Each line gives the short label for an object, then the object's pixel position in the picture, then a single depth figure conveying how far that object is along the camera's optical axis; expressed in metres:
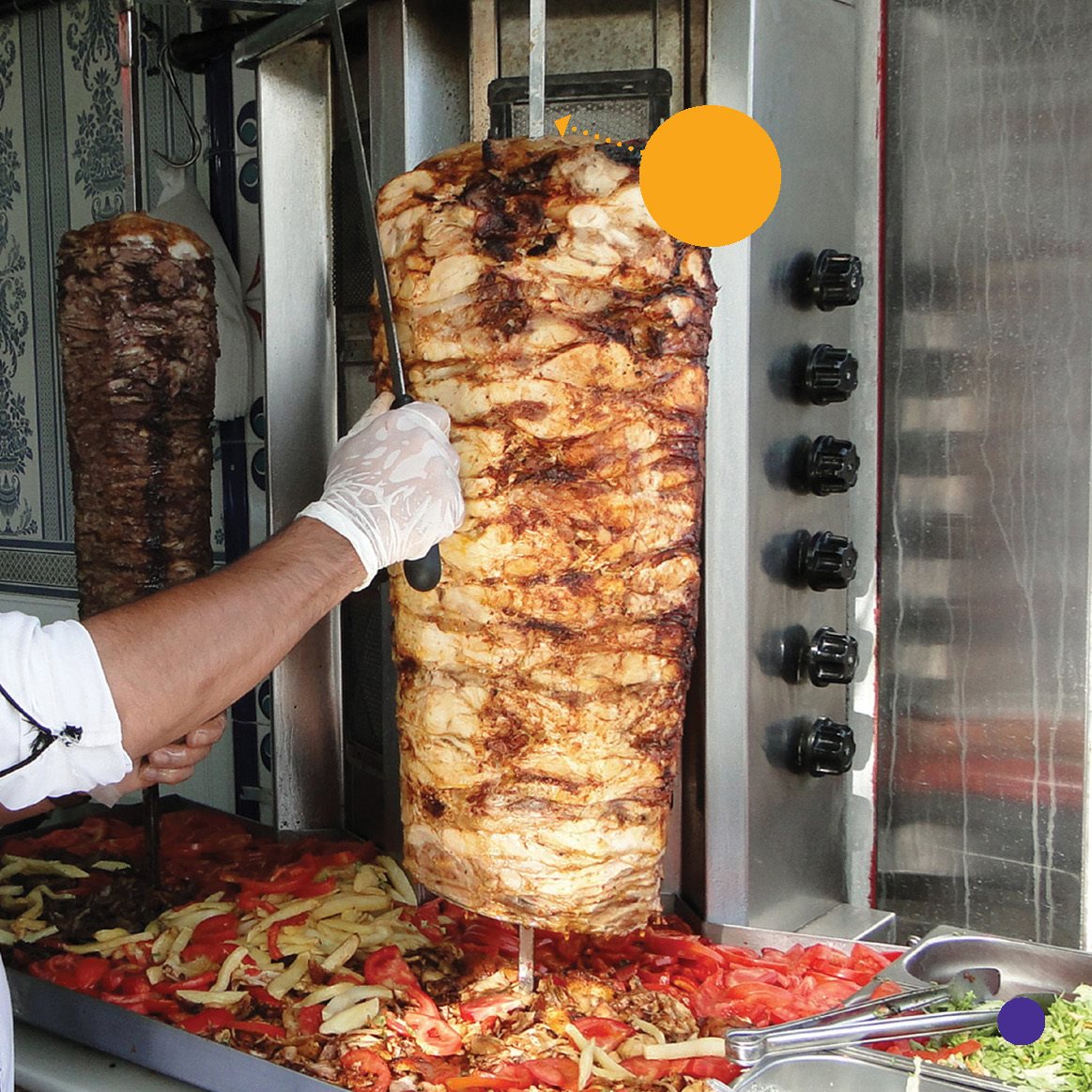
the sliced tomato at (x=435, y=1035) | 1.68
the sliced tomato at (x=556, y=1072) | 1.57
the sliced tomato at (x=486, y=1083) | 1.58
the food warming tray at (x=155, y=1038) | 1.62
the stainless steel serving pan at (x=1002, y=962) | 1.76
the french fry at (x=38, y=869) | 2.40
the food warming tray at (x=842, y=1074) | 1.44
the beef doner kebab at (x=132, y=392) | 2.42
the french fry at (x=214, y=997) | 1.83
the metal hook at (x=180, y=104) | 3.16
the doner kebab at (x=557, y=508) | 1.50
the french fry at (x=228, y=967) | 1.88
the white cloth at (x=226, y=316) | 2.99
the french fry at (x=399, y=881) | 2.19
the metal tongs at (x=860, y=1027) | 1.46
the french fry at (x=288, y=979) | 1.85
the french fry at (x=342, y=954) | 1.91
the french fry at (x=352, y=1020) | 1.72
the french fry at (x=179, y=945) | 2.00
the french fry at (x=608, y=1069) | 1.58
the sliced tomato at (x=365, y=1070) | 1.59
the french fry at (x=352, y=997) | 1.77
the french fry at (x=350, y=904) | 2.13
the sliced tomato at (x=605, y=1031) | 1.66
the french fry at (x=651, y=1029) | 1.66
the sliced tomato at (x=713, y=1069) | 1.58
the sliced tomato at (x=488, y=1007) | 1.75
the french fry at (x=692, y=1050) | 1.58
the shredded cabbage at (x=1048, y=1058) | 1.56
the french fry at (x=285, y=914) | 2.04
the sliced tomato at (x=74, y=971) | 1.95
